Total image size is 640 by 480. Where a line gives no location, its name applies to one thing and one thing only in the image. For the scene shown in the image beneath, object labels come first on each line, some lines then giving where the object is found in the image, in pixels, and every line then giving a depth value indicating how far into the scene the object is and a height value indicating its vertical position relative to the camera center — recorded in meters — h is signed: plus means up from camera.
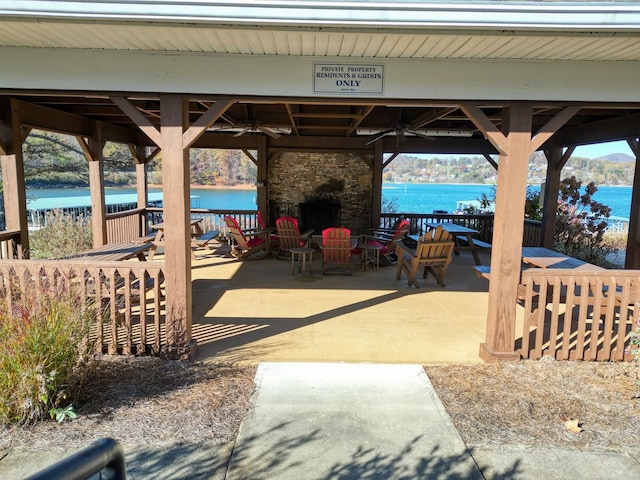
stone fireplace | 11.24 -0.07
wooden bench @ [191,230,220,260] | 8.66 -1.15
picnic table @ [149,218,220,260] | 8.68 -1.17
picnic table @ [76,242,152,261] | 5.20 -0.94
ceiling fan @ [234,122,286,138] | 7.96 +1.04
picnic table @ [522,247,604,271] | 5.43 -0.97
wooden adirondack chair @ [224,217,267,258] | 8.51 -1.22
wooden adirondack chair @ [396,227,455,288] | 6.55 -1.09
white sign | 3.72 +0.92
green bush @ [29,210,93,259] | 7.94 -1.13
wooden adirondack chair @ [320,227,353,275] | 7.29 -1.07
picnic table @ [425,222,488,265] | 8.87 -1.07
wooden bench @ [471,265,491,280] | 4.76 -1.00
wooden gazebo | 2.84 +1.03
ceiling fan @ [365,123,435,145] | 7.44 +0.98
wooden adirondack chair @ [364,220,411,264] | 8.39 -1.14
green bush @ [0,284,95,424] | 2.70 -1.16
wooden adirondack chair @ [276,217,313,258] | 8.34 -0.98
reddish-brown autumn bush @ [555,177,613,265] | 9.52 -0.86
